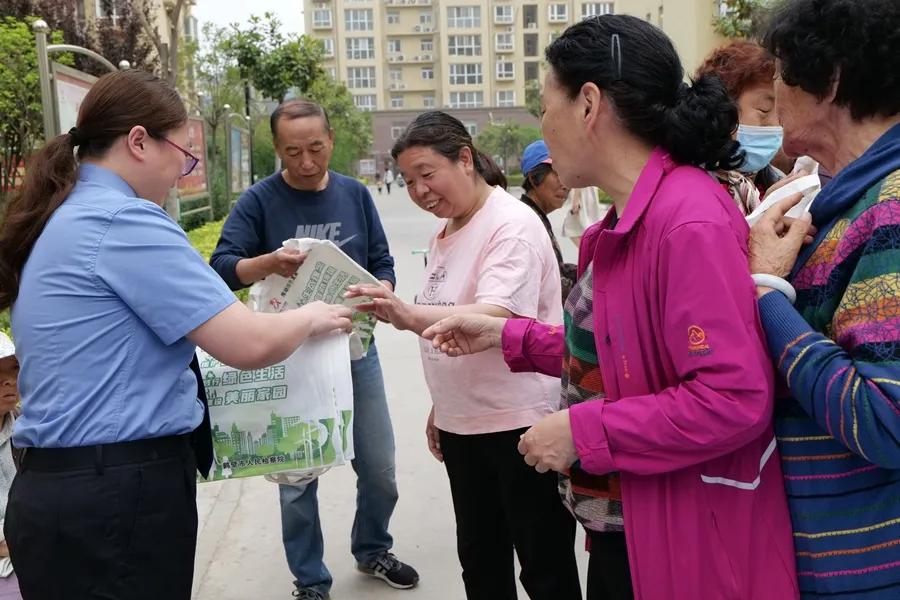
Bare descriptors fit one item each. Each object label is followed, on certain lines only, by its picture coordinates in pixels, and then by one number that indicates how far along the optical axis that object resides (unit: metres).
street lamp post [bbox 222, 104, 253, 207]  14.83
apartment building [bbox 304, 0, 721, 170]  80.88
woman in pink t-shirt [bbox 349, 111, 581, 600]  2.65
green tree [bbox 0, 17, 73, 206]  11.24
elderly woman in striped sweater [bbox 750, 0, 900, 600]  1.35
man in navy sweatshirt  3.45
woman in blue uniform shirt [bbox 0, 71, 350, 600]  1.90
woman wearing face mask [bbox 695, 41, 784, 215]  2.67
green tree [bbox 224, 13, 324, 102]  18.42
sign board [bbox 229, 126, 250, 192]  16.30
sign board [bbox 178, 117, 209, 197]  12.86
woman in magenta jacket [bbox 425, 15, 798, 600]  1.50
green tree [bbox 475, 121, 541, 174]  64.15
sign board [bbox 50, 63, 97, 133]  5.38
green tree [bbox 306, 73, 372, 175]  37.51
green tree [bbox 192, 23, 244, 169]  28.11
